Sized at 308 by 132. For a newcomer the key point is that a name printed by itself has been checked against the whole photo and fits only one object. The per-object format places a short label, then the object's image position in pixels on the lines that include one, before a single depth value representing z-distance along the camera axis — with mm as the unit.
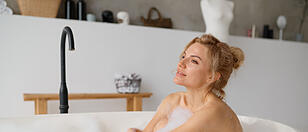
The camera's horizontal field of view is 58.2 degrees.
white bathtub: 1184
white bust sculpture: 2395
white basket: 2111
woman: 949
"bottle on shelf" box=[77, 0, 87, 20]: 2350
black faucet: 1276
